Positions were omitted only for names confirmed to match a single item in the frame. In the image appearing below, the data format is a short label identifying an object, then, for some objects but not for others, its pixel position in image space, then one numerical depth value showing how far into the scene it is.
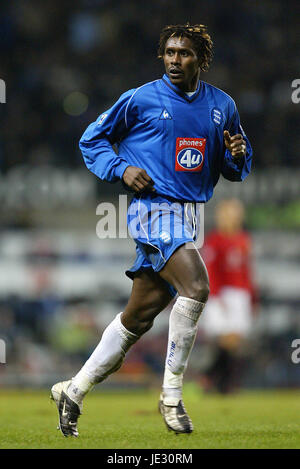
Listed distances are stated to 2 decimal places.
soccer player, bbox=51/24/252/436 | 9.73
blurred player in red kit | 19.14
